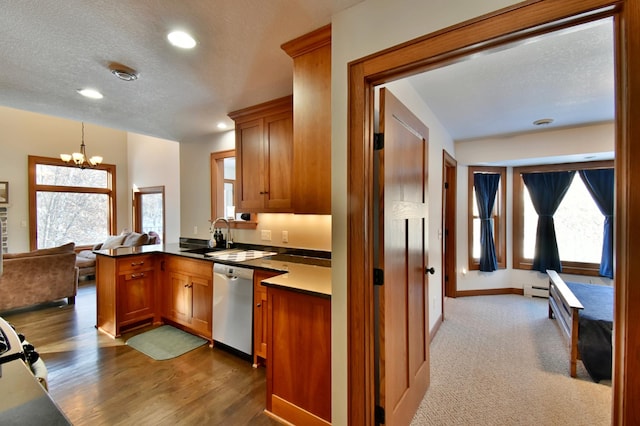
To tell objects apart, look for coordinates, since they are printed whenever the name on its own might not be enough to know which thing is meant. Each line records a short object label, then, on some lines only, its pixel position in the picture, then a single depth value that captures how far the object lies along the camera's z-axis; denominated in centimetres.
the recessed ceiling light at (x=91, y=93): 238
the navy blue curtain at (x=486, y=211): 453
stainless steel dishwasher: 249
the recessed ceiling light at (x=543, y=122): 339
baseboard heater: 441
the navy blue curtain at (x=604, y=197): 392
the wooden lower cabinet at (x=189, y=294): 286
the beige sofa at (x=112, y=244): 529
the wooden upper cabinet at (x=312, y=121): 164
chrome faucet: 347
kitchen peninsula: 168
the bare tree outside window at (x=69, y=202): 572
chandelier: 506
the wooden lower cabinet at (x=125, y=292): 306
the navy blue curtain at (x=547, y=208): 430
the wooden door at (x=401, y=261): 146
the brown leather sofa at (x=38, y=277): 361
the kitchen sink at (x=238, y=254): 285
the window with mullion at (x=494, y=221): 461
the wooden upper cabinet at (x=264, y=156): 256
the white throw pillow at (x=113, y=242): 582
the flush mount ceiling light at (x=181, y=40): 162
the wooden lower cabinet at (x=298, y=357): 165
